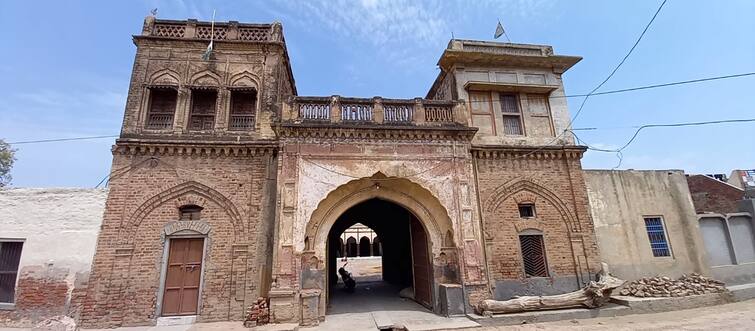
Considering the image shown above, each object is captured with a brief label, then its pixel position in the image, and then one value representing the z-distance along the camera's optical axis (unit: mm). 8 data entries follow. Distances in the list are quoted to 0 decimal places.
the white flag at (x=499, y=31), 12953
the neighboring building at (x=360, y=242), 33759
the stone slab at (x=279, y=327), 7552
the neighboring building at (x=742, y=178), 19281
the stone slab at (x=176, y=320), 8508
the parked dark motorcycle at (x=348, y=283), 14580
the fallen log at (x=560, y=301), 8453
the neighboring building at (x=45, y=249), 8312
